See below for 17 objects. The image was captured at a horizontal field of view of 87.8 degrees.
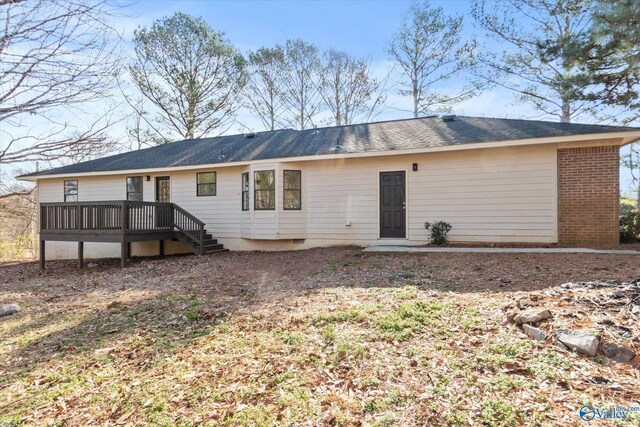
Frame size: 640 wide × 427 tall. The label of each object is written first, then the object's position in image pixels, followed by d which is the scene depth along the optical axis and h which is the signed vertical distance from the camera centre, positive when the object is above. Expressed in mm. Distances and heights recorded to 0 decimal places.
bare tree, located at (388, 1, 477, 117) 16547 +8000
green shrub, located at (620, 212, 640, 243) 8758 -541
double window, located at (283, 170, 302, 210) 10453 +612
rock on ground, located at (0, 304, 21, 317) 5277 -1591
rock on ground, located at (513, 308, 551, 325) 3265 -1070
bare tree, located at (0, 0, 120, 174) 3047 +1377
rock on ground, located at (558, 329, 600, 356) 2754 -1133
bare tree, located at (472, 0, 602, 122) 12758 +6652
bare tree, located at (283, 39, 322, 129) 20812 +7857
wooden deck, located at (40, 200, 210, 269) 9703 -414
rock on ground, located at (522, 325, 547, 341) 3031 -1161
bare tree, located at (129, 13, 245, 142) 18000 +7582
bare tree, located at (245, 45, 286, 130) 20484 +7735
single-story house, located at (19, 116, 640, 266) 8109 +594
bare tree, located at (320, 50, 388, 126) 20141 +7441
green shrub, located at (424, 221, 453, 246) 9008 -639
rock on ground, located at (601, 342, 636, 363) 2658 -1173
